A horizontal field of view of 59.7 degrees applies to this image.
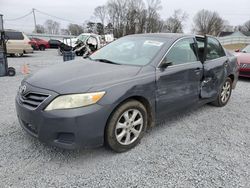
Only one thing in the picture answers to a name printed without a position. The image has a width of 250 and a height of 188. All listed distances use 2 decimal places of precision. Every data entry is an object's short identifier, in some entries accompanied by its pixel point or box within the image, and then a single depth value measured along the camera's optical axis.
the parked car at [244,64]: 7.36
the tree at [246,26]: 86.16
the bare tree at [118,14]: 53.47
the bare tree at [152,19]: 52.25
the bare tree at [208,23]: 70.69
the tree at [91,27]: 53.76
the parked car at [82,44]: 16.69
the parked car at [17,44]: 13.78
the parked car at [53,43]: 26.20
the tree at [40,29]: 50.47
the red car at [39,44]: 22.23
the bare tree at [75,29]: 53.48
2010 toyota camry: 2.37
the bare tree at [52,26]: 60.31
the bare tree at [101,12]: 60.40
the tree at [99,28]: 52.97
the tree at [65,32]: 55.31
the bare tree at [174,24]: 56.65
